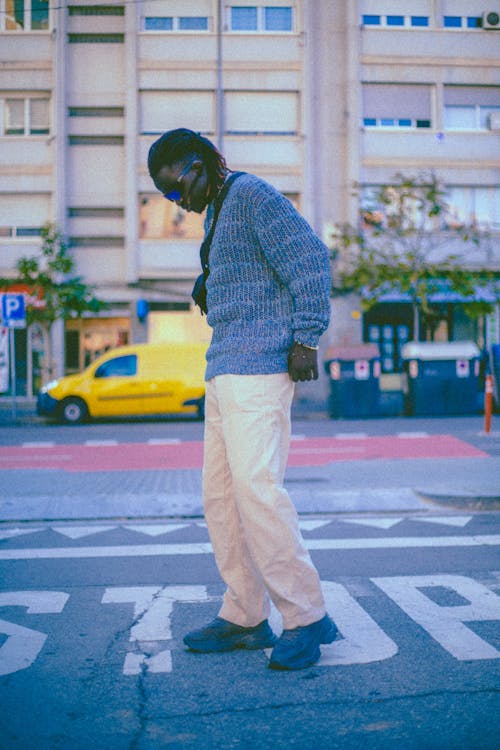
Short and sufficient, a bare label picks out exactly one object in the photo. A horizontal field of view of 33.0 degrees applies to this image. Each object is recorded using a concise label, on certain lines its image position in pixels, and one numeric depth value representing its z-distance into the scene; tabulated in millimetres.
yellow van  19297
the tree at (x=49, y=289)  22594
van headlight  19438
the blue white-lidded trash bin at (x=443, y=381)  19391
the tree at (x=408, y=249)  22797
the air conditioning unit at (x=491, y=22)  27859
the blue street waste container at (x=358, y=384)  19359
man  3078
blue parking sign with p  18781
